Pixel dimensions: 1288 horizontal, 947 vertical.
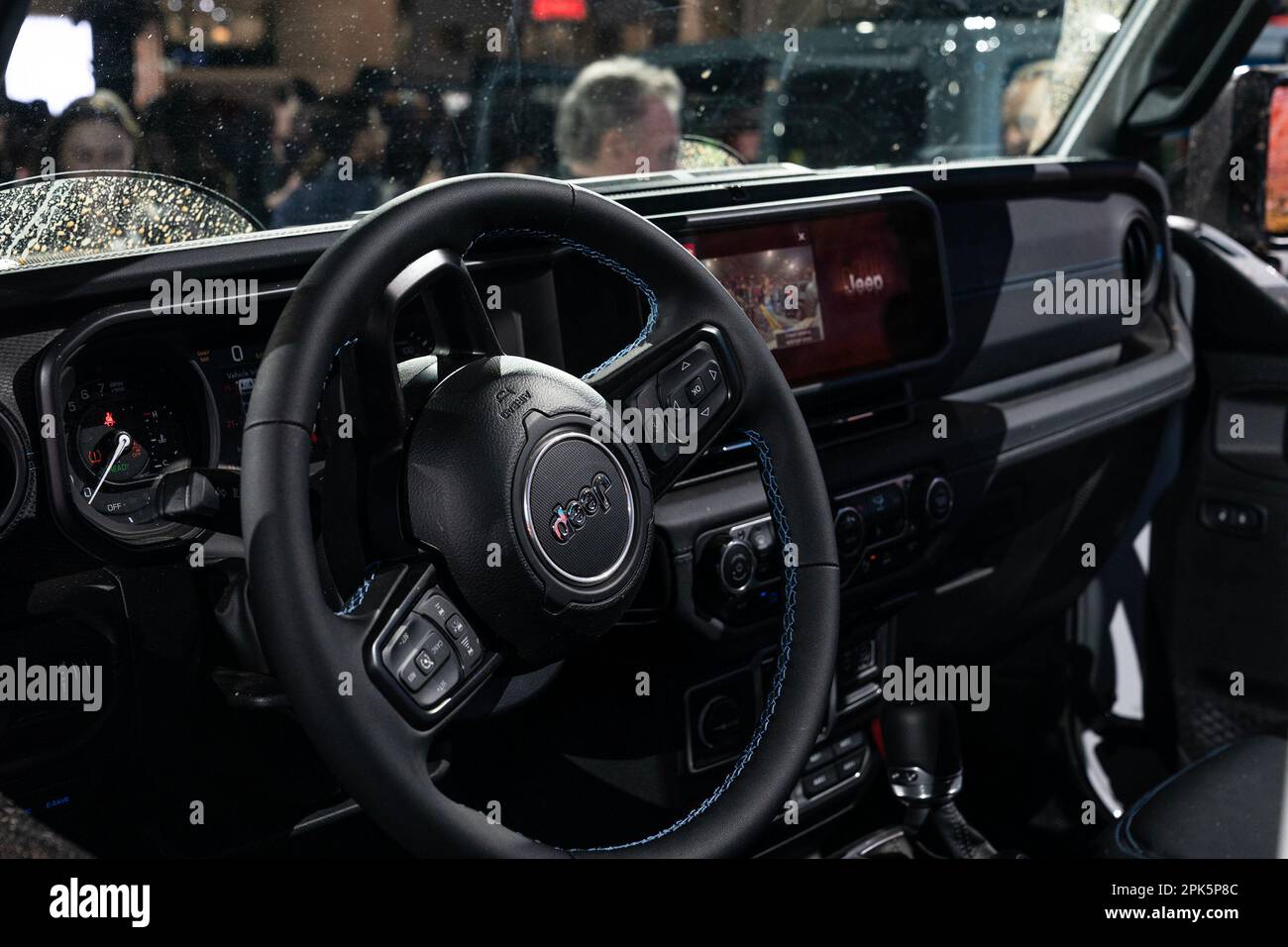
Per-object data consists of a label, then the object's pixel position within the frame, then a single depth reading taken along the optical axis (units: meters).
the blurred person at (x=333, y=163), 1.79
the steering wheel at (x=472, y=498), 1.09
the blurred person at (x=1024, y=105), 2.87
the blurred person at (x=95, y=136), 1.56
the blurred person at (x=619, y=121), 2.24
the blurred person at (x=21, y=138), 1.52
